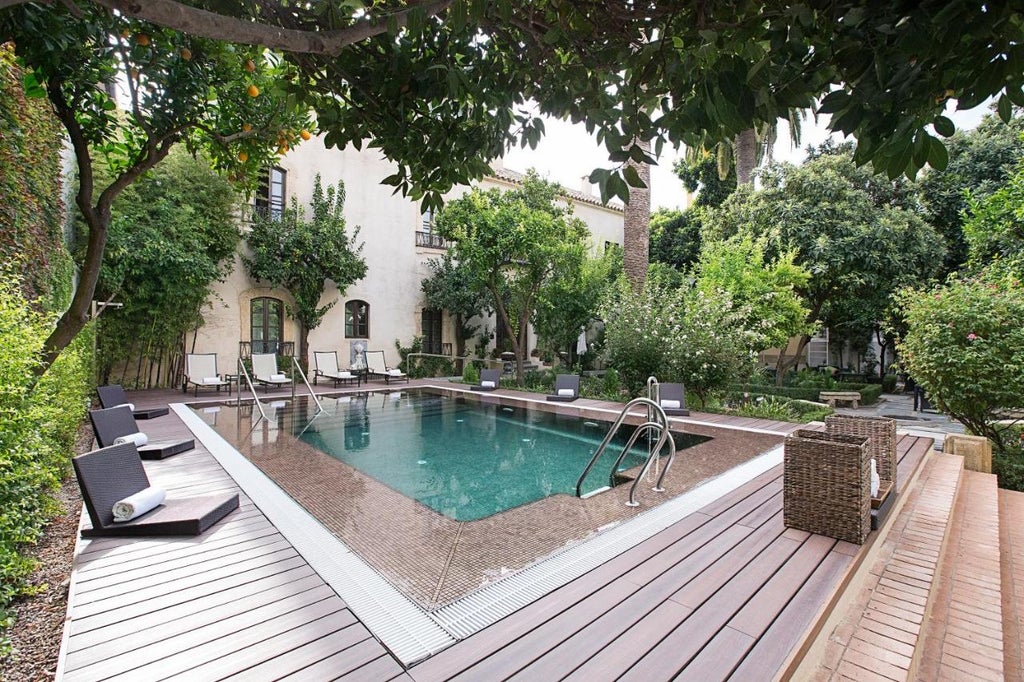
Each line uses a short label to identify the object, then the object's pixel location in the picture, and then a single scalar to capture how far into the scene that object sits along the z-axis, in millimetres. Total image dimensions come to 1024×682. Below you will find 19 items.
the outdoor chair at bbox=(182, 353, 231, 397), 11508
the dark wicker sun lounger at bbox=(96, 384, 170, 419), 7168
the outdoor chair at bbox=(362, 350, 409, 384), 14805
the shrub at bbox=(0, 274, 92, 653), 2682
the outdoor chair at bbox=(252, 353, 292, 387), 12383
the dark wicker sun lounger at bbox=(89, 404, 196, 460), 4973
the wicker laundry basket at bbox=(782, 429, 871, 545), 3117
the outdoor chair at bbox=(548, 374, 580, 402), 10581
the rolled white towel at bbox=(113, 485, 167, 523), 3375
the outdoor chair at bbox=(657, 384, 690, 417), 8508
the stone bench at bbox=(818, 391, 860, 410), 12875
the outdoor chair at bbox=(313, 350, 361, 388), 13984
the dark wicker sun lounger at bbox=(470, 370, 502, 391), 12656
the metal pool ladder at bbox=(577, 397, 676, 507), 4188
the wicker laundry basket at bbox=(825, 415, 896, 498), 4035
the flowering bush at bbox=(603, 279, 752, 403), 9312
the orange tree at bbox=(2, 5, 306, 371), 2924
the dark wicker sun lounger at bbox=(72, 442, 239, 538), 3291
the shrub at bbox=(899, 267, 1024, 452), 5832
